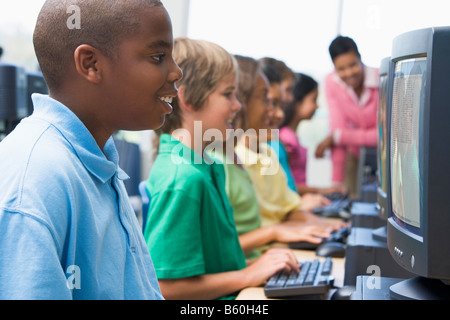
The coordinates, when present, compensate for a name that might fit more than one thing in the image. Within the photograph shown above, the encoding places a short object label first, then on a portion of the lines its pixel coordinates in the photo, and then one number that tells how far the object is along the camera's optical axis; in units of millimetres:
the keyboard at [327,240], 1842
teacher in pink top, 3562
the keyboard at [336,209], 2561
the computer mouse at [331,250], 1719
